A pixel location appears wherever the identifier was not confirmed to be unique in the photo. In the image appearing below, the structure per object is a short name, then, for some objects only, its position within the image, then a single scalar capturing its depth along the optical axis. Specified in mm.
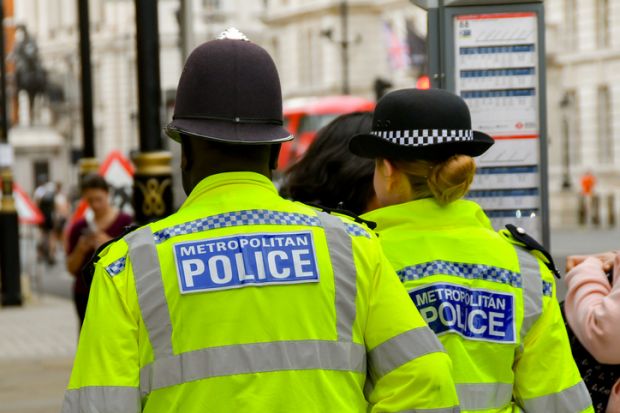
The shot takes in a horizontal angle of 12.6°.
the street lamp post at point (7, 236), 37243
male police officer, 5274
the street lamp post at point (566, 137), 81700
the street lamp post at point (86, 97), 28827
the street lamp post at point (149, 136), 16483
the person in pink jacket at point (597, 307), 7605
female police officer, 6602
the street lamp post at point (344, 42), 81851
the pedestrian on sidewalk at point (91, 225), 19293
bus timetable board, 10947
